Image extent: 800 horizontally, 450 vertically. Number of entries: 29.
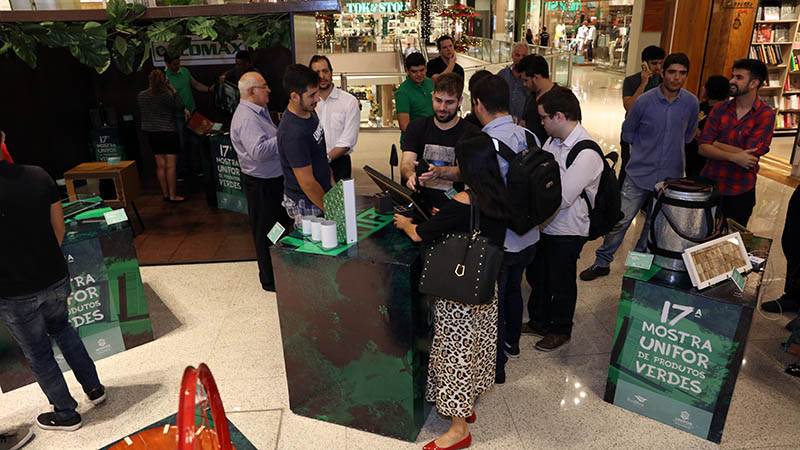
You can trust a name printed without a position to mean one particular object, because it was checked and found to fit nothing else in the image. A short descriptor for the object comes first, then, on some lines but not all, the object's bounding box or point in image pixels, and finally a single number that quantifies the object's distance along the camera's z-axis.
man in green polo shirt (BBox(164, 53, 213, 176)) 6.40
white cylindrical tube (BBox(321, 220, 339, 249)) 2.47
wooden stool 4.99
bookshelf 8.30
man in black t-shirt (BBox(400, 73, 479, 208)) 3.12
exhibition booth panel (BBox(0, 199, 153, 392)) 3.11
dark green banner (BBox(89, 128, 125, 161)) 6.67
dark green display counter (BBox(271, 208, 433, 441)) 2.40
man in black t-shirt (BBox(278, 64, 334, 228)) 3.11
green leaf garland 4.11
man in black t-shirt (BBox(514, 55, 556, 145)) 4.57
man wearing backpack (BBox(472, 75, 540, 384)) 2.66
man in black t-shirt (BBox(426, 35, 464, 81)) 6.20
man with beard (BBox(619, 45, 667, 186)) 4.91
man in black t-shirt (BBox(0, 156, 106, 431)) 2.37
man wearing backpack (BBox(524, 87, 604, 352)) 2.88
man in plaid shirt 3.65
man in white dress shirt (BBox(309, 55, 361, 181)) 4.36
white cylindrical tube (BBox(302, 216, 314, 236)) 2.64
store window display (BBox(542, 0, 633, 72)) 19.94
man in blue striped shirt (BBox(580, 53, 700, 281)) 3.70
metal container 2.57
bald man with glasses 3.83
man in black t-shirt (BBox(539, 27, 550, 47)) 21.27
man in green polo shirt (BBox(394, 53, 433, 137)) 5.06
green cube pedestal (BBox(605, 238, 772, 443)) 2.42
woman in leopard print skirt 2.17
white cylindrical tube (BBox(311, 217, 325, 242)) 2.53
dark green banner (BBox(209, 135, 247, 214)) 5.67
